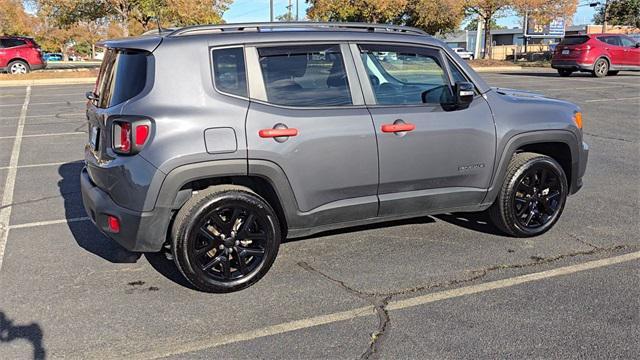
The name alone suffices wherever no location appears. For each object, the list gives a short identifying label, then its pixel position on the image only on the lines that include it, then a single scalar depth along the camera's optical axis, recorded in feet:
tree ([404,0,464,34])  119.85
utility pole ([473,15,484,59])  178.64
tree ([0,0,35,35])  132.98
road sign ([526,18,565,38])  135.77
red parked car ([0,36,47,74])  79.92
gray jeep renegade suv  11.87
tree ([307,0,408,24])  120.57
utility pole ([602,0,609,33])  131.25
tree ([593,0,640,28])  148.05
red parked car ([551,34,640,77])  72.49
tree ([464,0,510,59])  115.65
